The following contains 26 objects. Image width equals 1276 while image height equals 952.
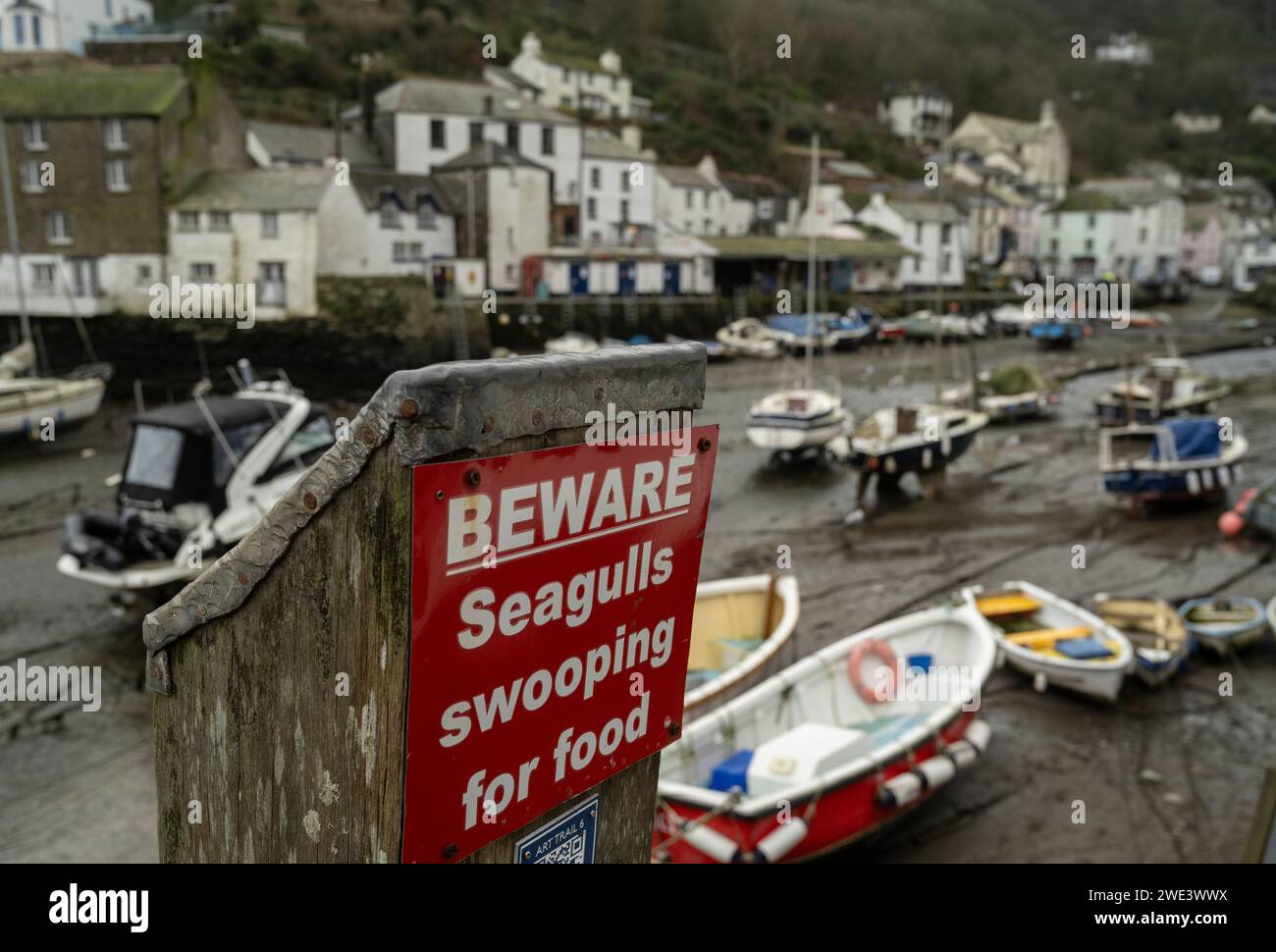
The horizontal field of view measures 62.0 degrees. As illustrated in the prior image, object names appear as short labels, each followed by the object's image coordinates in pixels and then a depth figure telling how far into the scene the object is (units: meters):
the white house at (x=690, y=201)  53.81
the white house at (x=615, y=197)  48.41
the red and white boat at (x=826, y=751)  8.08
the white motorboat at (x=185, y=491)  13.46
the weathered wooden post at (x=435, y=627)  1.44
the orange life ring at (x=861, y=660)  10.49
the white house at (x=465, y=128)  44.56
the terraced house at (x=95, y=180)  31.78
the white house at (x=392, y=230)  35.75
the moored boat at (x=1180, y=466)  20.55
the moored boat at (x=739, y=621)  11.43
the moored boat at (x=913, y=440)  22.34
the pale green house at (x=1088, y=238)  73.69
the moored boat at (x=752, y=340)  41.88
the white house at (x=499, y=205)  40.88
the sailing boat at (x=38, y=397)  24.22
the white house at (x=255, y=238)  32.44
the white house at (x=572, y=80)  62.50
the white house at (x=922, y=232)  59.81
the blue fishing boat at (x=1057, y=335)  48.72
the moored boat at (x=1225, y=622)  13.05
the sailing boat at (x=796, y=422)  24.56
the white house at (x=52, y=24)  52.12
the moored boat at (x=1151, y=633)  12.14
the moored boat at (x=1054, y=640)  11.79
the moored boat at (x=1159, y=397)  30.14
